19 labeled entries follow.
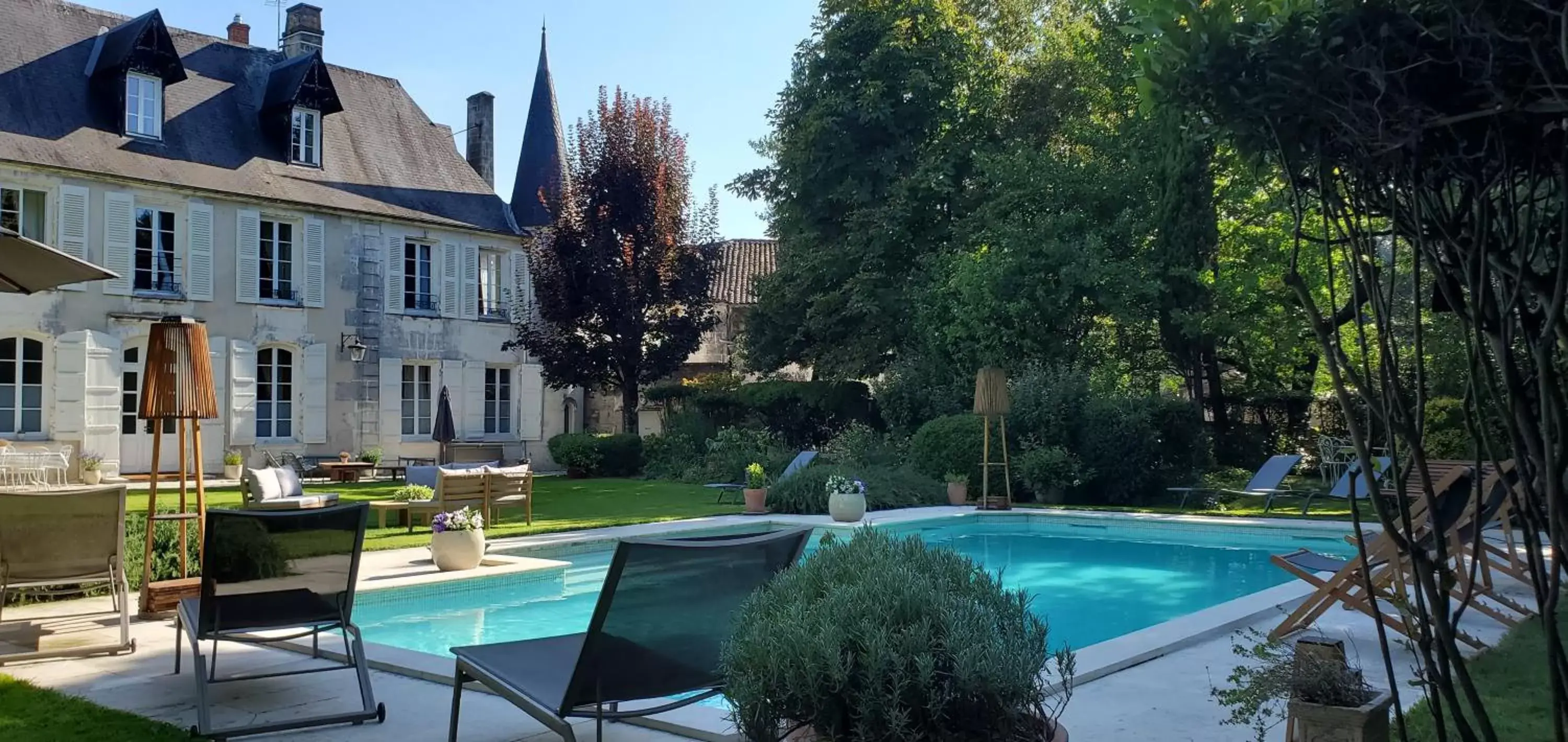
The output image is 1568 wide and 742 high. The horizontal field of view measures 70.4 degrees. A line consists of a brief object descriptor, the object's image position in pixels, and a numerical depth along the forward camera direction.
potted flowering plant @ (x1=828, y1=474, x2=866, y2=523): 12.66
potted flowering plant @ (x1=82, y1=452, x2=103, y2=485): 17.25
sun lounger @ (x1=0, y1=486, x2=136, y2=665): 5.62
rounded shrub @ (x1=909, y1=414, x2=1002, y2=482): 16.02
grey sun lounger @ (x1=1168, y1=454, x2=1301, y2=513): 14.24
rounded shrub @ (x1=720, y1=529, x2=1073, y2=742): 2.72
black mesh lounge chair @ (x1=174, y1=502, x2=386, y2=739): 4.59
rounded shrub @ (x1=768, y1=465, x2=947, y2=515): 14.32
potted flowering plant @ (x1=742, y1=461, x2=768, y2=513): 14.06
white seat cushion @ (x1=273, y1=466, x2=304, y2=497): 12.14
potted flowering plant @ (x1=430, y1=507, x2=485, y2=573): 8.80
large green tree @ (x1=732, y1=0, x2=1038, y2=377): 21.34
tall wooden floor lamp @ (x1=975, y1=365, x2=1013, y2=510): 14.78
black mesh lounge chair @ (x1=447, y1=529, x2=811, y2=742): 3.45
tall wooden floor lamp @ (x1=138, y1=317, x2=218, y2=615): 6.61
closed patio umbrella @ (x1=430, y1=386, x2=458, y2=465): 18.17
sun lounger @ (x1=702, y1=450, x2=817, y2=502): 15.16
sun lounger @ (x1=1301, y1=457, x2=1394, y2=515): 12.69
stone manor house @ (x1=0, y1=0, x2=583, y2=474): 17.80
